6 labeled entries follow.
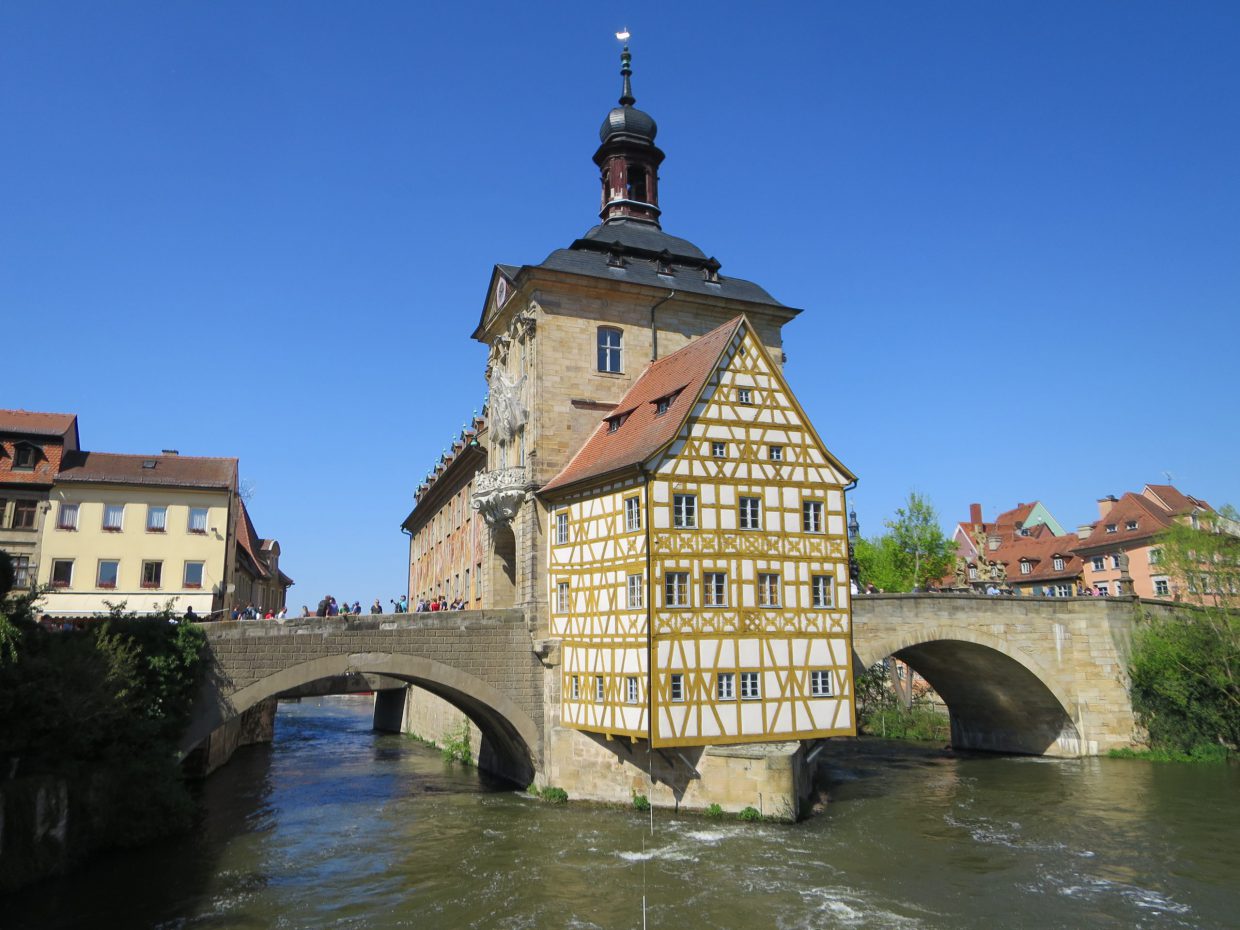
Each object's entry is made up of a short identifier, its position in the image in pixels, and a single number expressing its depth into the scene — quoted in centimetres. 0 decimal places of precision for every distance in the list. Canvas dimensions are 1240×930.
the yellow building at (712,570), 2044
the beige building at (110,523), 2948
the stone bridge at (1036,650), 2878
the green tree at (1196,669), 2995
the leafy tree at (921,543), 4953
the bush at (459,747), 3192
